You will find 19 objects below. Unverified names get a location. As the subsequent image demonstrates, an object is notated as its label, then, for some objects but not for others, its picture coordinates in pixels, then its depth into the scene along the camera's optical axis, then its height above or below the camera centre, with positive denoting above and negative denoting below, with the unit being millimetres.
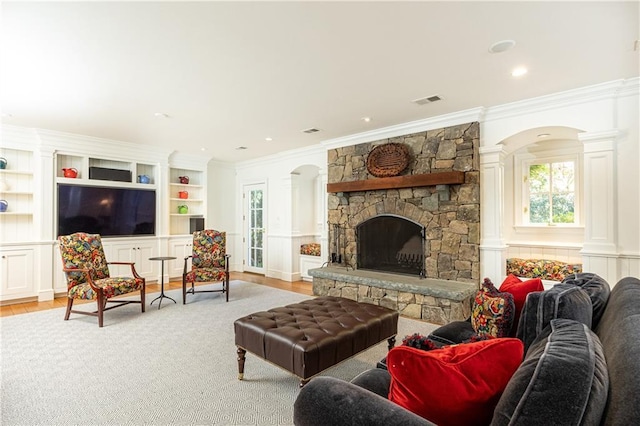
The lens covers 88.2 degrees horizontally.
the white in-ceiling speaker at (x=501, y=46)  2475 +1298
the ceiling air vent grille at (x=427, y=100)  3621 +1298
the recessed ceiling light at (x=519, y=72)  2939 +1299
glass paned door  7273 -267
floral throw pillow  1864 -562
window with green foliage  5117 +359
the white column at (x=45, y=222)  5004 -72
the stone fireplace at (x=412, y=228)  4059 -174
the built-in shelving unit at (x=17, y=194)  4918 +354
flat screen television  5285 +114
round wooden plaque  4613 +807
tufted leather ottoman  2100 -821
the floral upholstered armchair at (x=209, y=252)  5206 -578
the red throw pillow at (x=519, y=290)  1959 -472
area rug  2078 -1232
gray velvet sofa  733 -417
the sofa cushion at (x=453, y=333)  2077 -776
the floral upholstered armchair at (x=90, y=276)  3820 -729
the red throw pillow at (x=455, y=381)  979 -498
